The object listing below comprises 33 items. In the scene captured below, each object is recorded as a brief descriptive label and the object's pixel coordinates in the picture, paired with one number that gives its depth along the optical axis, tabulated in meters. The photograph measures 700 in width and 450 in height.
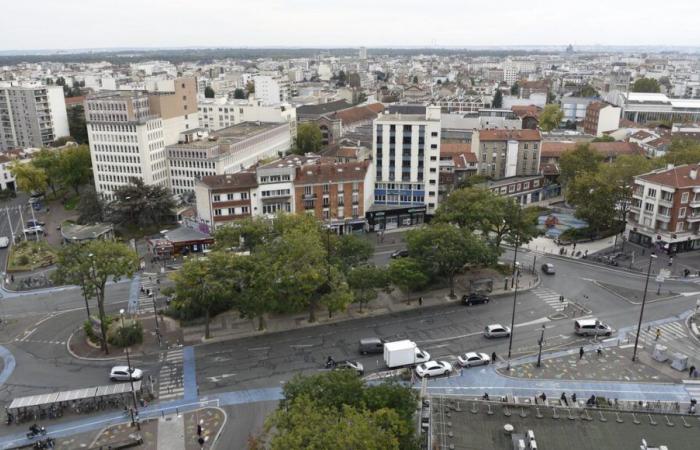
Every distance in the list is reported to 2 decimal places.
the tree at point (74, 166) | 119.88
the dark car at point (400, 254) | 82.01
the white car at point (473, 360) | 53.22
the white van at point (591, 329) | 58.75
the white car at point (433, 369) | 51.22
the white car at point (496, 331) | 58.38
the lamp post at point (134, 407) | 45.12
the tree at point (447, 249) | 65.19
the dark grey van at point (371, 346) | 55.84
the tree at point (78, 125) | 164.52
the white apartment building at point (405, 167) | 98.69
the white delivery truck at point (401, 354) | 52.47
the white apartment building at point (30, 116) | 160.38
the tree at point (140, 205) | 97.56
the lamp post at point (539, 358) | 52.82
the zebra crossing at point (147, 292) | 67.71
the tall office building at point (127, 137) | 108.56
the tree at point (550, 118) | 185.00
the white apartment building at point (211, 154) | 111.18
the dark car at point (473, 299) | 66.88
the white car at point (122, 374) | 51.66
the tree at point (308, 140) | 147.88
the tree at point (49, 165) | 120.38
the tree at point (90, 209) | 102.62
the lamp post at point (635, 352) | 53.94
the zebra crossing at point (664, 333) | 57.81
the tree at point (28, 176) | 117.94
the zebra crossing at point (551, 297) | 66.12
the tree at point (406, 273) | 63.38
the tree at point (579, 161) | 112.19
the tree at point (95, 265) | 56.56
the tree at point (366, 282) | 62.59
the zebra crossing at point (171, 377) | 49.81
